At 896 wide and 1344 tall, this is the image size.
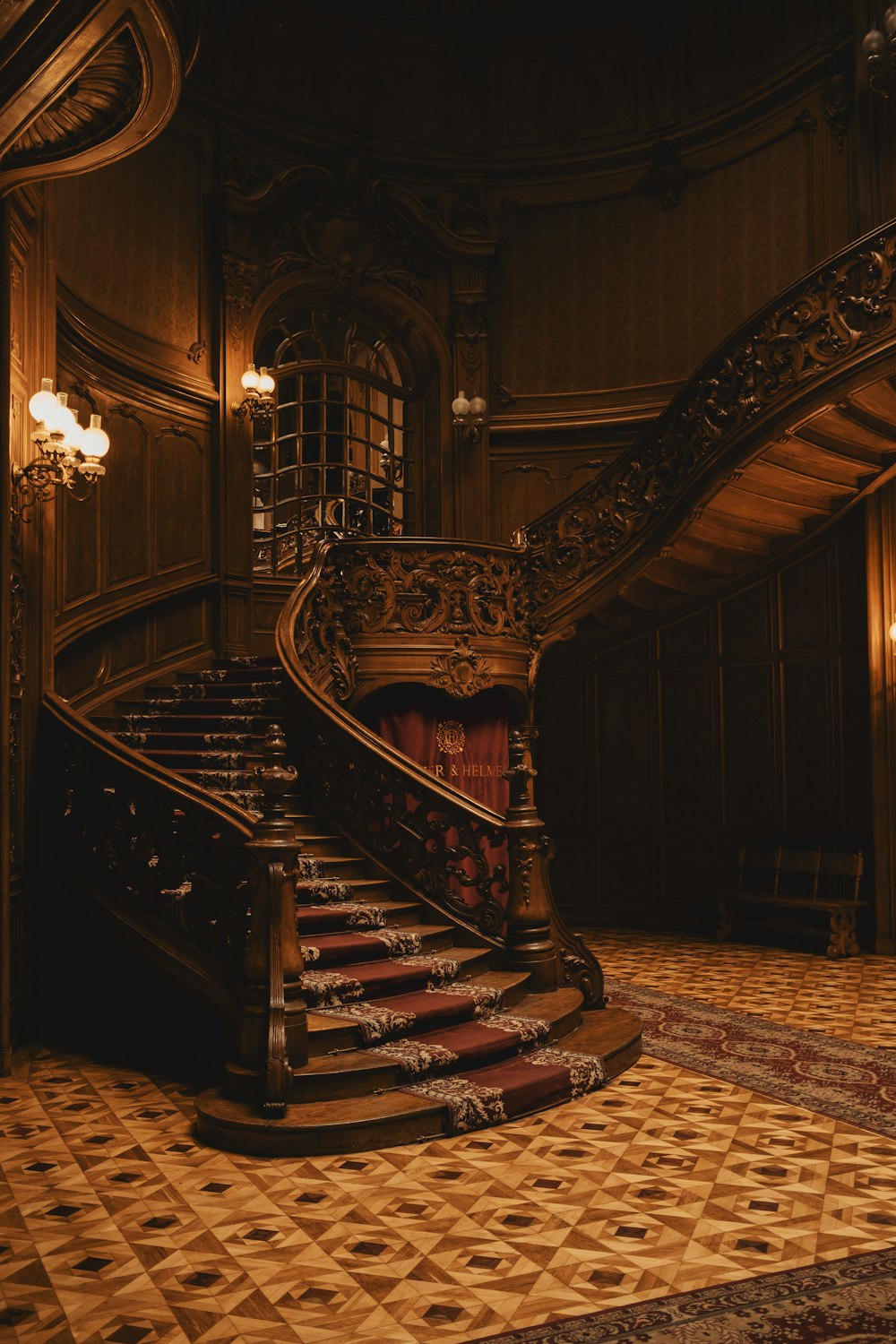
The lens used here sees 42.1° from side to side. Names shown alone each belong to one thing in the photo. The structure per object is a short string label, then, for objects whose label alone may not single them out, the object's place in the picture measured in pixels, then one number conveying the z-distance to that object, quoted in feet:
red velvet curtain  28.91
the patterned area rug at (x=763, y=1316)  8.96
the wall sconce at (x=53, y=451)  17.74
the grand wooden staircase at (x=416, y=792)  14.73
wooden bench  27.20
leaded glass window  35.27
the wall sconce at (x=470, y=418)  35.47
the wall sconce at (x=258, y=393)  32.37
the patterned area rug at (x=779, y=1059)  15.35
